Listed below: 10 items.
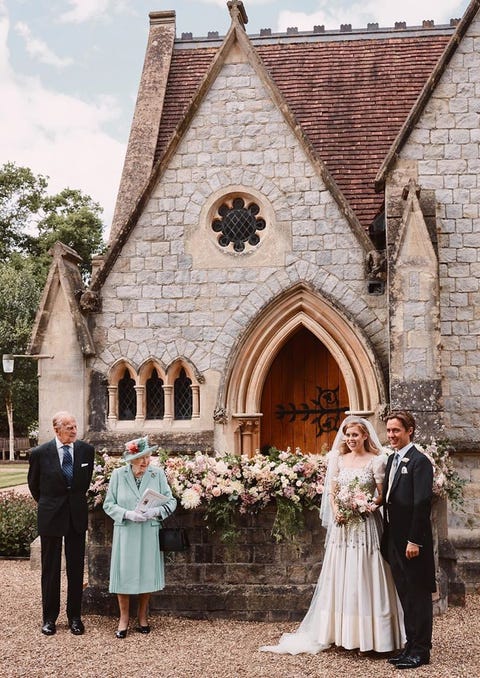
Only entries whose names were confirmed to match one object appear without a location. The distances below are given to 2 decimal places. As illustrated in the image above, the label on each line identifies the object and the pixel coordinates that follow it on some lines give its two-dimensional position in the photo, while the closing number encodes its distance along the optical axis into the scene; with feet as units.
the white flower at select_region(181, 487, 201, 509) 25.13
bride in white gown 20.75
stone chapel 32.99
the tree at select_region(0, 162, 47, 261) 137.49
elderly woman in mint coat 23.12
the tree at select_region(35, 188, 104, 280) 129.70
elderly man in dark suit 23.62
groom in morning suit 20.07
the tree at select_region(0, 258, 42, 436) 112.78
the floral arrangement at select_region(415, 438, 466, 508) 27.25
